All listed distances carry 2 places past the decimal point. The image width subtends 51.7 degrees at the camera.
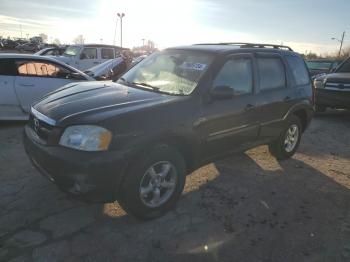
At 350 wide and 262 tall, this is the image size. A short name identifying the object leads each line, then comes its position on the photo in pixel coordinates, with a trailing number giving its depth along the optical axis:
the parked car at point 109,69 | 12.31
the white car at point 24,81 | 6.81
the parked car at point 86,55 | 15.16
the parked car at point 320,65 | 16.01
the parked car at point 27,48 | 47.85
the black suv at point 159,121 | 3.25
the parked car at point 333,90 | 9.50
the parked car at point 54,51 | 16.67
